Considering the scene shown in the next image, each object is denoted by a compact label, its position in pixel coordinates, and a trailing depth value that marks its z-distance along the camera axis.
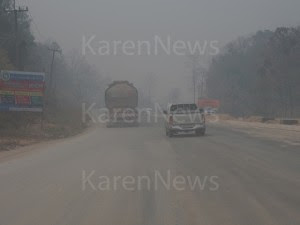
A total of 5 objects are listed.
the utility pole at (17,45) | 42.43
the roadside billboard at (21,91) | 30.64
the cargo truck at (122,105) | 47.75
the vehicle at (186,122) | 29.80
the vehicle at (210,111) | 75.15
